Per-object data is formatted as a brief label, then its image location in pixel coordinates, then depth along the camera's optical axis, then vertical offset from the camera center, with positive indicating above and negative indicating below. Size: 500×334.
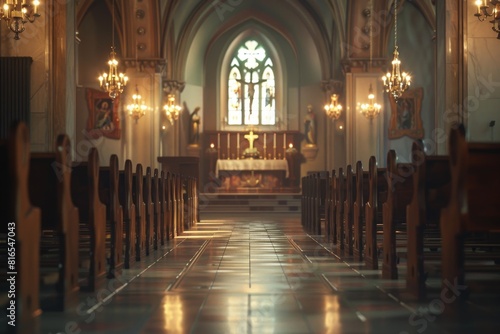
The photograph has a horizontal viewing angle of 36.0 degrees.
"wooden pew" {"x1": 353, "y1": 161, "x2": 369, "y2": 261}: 8.64 -0.38
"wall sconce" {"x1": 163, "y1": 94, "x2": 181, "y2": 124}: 25.34 +2.48
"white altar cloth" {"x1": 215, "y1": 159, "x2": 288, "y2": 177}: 29.39 +0.71
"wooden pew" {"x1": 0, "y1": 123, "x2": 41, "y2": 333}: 4.14 -0.26
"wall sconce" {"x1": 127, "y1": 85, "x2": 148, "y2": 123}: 21.30 +2.12
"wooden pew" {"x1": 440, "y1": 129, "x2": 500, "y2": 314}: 5.26 -0.15
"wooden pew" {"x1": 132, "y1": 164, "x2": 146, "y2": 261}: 8.85 -0.30
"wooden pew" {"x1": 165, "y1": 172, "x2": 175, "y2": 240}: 12.20 -0.36
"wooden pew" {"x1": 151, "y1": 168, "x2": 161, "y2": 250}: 10.43 -0.33
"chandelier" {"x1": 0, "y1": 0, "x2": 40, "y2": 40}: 10.29 +2.32
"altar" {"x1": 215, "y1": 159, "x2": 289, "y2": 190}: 29.42 +0.41
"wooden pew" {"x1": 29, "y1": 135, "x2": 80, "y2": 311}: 5.34 -0.21
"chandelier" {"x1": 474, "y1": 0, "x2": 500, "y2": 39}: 9.83 +2.35
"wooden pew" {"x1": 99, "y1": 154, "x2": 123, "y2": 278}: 7.29 -0.38
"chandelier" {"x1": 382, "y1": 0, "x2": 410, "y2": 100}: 17.66 +2.40
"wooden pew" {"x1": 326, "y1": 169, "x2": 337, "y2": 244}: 11.24 -0.42
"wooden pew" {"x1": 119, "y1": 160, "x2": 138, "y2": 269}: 8.07 -0.32
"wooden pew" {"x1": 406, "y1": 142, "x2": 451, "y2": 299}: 5.87 -0.17
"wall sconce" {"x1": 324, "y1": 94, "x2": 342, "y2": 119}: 24.20 +2.37
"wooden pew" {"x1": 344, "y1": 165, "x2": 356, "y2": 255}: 9.45 -0.35
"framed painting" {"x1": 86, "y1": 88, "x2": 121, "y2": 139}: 24.17 +2.16
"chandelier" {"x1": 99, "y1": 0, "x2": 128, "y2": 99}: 17.55 +2.41
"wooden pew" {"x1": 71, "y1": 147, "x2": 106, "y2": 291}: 6.22 -0.32
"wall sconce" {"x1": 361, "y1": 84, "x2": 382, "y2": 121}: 21.69 +2.12
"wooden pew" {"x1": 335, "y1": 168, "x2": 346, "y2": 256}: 10.17 -0.35
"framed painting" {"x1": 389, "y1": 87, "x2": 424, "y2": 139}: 26.06 +2.30
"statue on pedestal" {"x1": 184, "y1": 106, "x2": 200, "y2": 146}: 29.53 +2.14
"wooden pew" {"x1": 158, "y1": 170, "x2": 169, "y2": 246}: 11.32 -0.34
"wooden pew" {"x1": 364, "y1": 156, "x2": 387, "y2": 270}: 7.84 -0.40
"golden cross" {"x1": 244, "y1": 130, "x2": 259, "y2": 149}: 30.06 +1.83
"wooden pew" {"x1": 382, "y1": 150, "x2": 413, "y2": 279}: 6.95 -0.31
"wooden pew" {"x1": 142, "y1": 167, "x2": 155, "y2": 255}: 9.64 -0.30
